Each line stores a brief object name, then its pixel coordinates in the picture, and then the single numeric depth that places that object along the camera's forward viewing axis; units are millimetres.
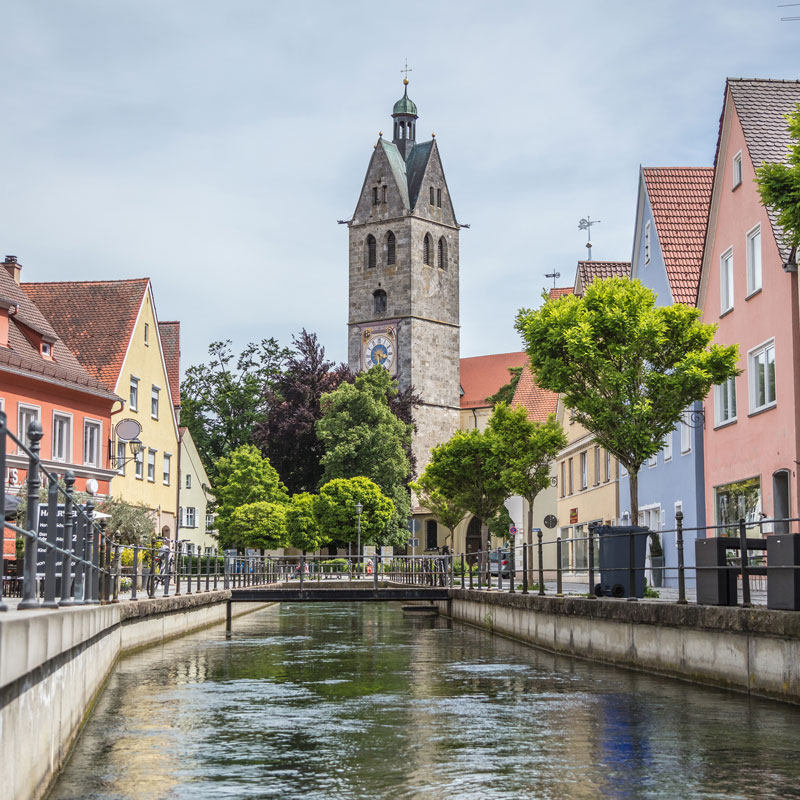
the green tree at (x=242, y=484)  69562
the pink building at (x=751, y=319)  26172
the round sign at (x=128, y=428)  40197
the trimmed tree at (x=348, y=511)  65812
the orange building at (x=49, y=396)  36031
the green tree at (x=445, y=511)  61812
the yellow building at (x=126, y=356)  45500
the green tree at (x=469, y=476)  46281
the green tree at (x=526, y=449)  39000
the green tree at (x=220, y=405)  82500
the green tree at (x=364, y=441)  77250
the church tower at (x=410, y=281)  102312
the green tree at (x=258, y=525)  65000
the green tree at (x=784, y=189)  14578
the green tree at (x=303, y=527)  65312
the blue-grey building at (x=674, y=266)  34031
